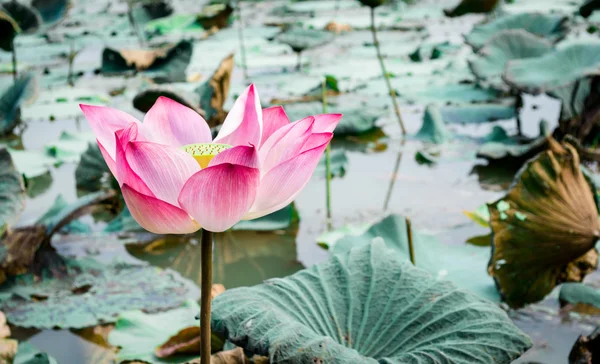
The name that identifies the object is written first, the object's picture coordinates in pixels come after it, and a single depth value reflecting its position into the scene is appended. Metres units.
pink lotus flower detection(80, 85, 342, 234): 0.57
